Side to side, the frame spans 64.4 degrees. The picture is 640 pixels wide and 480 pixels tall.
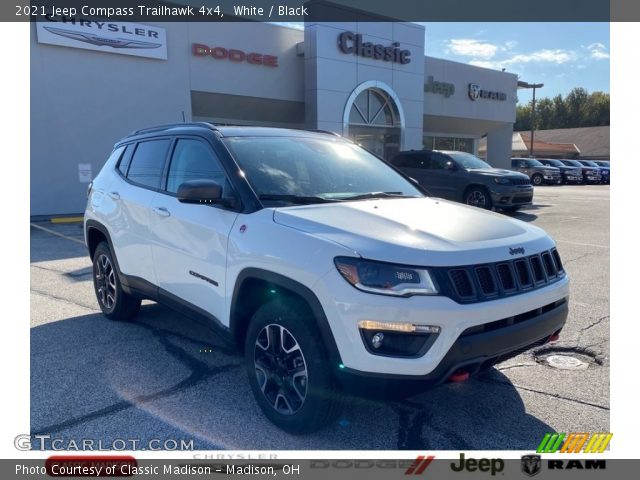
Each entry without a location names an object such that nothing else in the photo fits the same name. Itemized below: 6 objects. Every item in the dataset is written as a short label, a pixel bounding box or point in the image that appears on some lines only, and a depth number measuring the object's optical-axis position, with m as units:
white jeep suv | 2.64
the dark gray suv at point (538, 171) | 30.62
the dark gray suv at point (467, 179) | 13.46
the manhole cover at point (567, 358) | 4.12
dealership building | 14.63
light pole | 33.92
